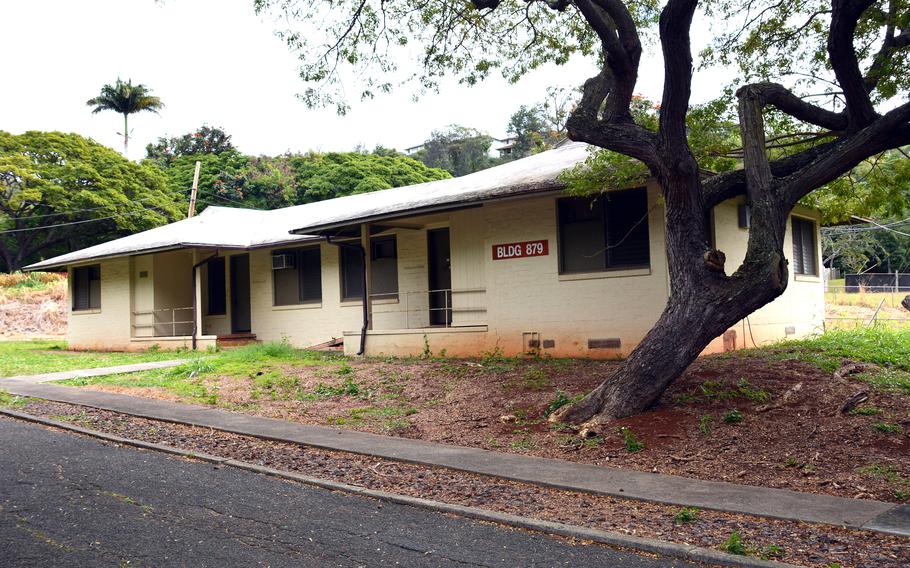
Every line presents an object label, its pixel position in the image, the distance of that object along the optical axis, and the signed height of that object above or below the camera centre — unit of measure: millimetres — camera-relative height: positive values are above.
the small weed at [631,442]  7966 -1417
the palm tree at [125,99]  52750 +15593
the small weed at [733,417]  8422 -1242
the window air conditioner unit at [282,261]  21281 +1621
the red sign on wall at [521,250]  14922 +1221
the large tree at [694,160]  8469 +1709
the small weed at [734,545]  5012 -1595
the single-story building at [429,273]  14156 +1014
